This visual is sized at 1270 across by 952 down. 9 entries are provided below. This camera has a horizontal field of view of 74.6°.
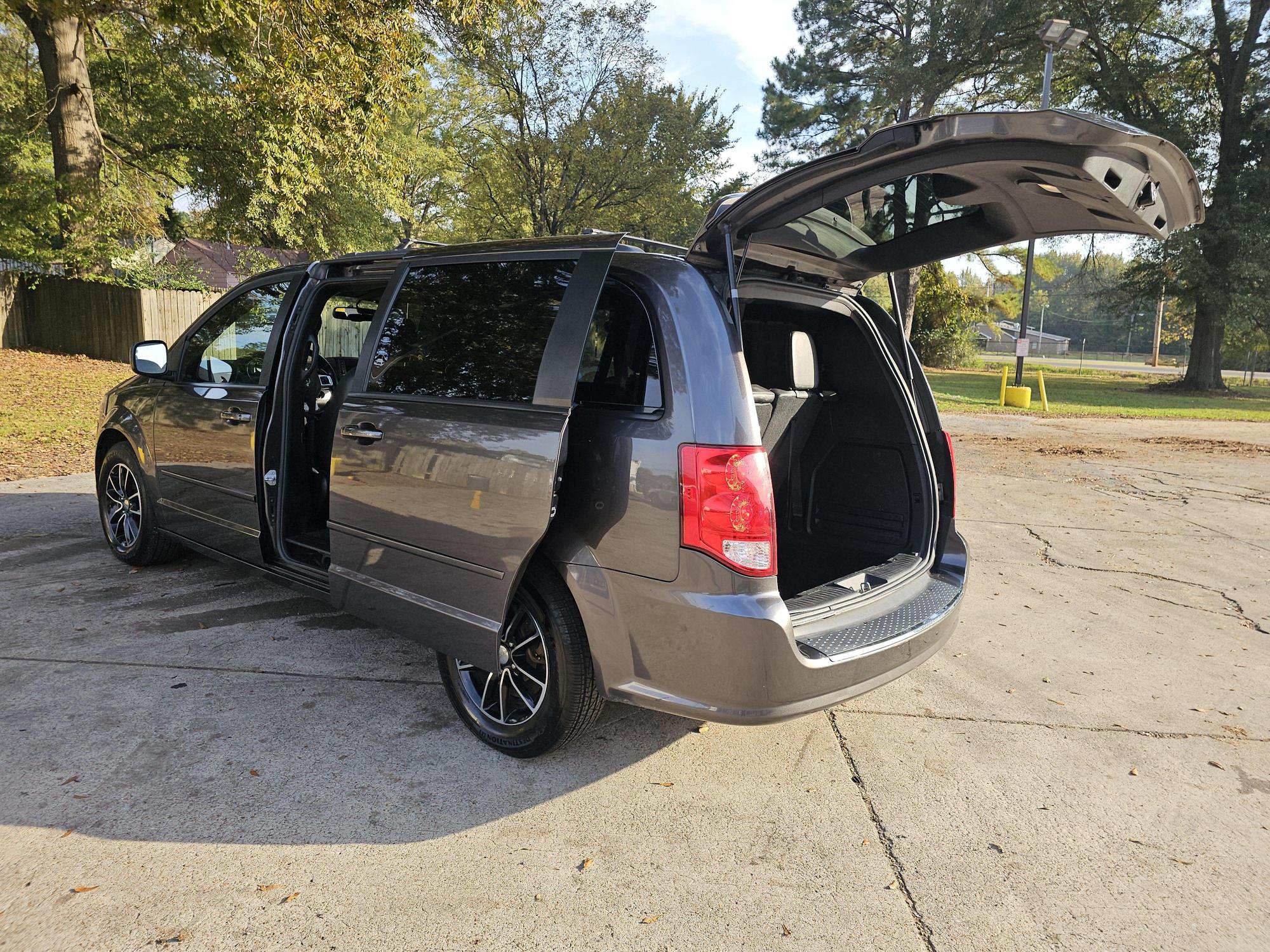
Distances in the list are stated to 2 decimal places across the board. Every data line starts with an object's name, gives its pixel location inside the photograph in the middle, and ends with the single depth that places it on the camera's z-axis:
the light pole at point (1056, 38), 17.36
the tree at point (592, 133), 24.83
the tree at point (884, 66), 24.95
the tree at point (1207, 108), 24.00
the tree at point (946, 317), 35.47
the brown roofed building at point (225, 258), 27.53
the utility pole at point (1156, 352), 56.47
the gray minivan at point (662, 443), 2.65
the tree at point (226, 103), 10.33
